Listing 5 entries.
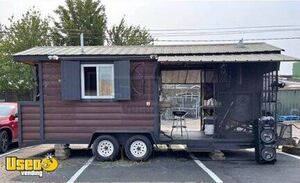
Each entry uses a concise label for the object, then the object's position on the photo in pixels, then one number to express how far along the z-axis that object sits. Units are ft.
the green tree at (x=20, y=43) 44.77
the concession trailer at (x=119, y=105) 20.90
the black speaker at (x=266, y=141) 19.68
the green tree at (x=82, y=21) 59.64
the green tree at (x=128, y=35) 65.46
